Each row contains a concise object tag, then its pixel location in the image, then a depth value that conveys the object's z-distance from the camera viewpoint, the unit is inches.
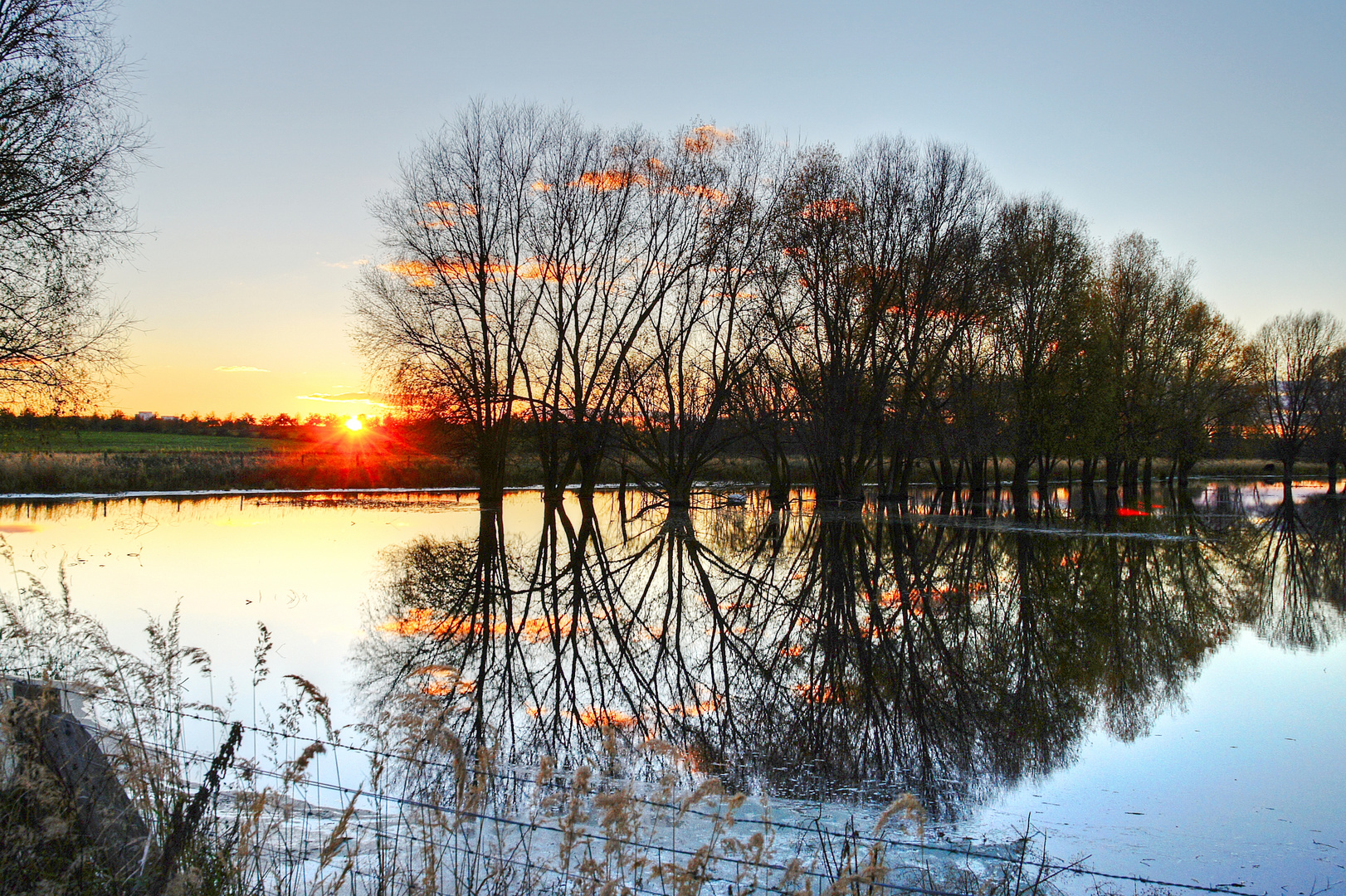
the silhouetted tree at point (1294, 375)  2378.2
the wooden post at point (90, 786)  150.2
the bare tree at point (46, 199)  561.9
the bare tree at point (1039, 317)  1565.0
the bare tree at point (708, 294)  1293.1
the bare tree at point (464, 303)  1314.0
